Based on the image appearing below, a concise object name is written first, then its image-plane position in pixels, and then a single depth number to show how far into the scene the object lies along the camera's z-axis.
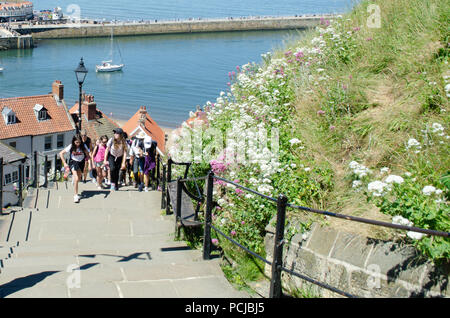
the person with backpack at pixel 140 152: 10.83
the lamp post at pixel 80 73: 14.59
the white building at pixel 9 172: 34.69
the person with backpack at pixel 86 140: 10.94
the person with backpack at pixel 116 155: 10.55
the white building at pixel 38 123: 47.34
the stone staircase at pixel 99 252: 4.45
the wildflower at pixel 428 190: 4.31
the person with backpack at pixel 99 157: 11.05
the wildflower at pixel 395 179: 4.51
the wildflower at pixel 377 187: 4.55
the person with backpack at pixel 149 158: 10.87
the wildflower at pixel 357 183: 5.28
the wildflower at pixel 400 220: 4.29
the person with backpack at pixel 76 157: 10.03
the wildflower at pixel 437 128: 5.33
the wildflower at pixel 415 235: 4.05
